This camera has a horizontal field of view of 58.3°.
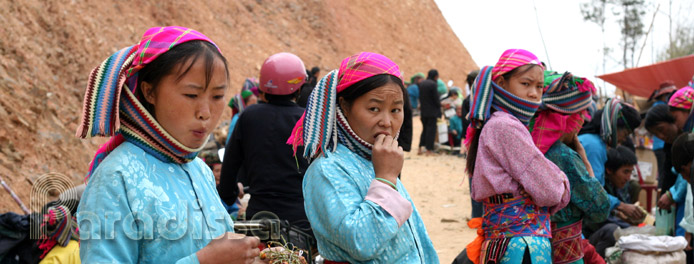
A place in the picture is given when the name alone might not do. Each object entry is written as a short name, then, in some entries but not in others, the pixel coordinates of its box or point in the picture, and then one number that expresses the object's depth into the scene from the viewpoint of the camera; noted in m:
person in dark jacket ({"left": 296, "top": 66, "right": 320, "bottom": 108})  6.91
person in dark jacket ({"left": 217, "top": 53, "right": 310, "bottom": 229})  4.06
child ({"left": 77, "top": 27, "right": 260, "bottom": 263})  1.83
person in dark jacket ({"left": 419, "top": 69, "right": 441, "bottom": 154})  14.85
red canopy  10.59
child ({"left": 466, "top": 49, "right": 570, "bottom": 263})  3.46
